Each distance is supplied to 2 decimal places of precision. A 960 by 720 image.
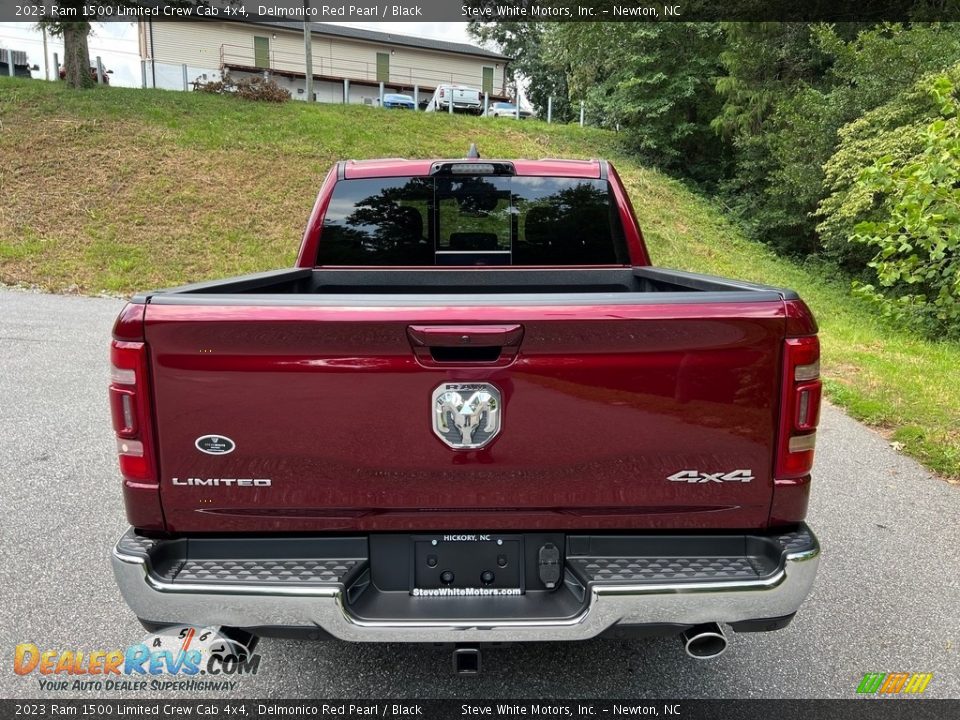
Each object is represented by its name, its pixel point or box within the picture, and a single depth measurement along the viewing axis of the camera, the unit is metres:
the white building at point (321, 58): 37.28
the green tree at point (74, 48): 18.81
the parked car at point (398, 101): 33.62
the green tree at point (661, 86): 19.36
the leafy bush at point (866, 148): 11.20
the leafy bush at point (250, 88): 21.16
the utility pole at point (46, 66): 43.60
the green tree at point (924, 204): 4.75
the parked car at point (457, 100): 30.80
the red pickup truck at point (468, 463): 1.93
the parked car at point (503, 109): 34.66
